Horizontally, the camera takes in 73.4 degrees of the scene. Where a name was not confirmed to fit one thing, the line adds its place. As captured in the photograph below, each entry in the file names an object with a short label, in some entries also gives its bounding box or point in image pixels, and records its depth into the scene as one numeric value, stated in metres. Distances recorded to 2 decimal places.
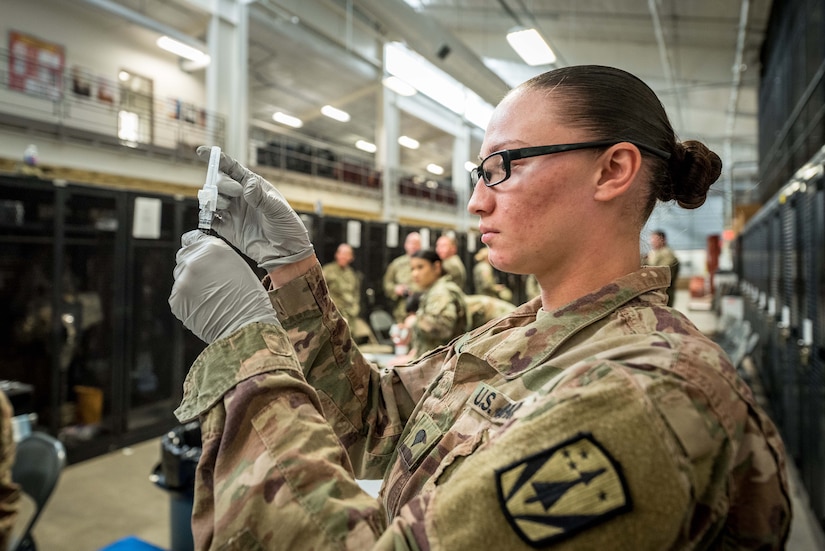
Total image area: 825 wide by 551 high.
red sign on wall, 6.56
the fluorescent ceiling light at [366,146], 11.10
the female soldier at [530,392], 0.54
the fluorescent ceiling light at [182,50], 7.75
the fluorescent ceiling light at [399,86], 8.30
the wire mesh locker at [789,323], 3.49
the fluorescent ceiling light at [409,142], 13.31
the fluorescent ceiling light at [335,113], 10.70
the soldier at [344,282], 6.22
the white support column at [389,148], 10.70
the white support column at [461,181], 14.56
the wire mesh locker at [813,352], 2.73
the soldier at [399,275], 7.03
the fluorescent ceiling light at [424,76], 7.83
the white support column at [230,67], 7.19
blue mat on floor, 1.77
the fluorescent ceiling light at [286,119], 9.55
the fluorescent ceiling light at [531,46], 7.15
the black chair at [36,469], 1.96
